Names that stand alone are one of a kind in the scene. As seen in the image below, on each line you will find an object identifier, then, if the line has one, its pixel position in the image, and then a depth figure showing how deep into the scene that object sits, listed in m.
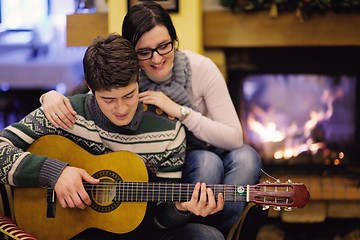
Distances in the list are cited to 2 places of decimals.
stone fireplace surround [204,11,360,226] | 3.09
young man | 1.88
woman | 2.12
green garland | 3.00
